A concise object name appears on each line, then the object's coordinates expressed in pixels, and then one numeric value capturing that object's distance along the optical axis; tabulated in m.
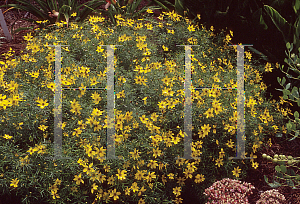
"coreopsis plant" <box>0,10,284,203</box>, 2.39
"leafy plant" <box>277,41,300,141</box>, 2.20
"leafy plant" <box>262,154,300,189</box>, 1.97
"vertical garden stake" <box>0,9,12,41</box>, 4.61
